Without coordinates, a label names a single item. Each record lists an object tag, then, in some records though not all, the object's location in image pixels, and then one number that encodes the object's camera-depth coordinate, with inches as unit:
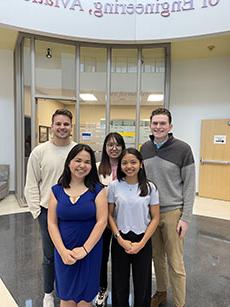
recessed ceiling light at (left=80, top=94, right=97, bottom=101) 210.8
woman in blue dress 58.4
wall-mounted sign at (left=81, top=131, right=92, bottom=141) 214.8
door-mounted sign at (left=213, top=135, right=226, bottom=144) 227.6
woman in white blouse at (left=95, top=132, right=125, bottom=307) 75.4
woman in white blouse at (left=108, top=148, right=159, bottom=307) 64.2
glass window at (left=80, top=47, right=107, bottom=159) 209.9
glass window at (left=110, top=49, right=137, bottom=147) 213.6
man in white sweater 71.3
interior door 226.4
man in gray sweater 69.7
